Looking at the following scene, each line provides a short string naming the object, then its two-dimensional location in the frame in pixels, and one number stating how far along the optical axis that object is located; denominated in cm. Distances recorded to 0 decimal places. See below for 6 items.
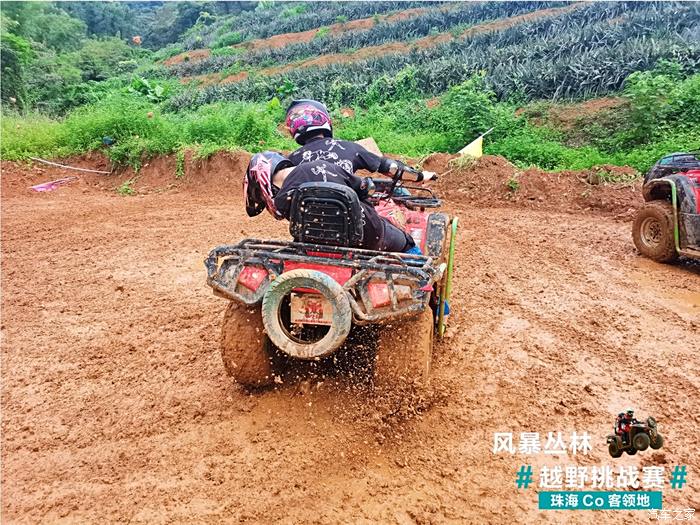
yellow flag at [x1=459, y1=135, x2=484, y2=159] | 990
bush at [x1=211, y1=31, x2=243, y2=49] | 3288
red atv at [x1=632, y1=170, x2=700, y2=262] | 549
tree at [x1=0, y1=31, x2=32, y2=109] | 1928
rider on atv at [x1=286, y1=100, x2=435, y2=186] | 333
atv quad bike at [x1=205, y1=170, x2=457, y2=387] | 291
